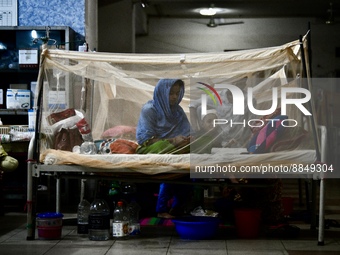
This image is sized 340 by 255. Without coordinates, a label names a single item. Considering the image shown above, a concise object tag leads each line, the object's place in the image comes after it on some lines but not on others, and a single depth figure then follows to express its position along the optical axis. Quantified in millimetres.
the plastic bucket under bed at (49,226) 4895
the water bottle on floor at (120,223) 4879
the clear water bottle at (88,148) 4941
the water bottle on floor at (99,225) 4836
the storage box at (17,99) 6637
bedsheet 4621
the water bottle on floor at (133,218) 5035
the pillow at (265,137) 4695
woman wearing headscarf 4852
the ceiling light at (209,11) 12695
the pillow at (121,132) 5102
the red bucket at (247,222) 4891
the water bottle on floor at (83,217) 5176
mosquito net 4887
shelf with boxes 6656
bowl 4816
